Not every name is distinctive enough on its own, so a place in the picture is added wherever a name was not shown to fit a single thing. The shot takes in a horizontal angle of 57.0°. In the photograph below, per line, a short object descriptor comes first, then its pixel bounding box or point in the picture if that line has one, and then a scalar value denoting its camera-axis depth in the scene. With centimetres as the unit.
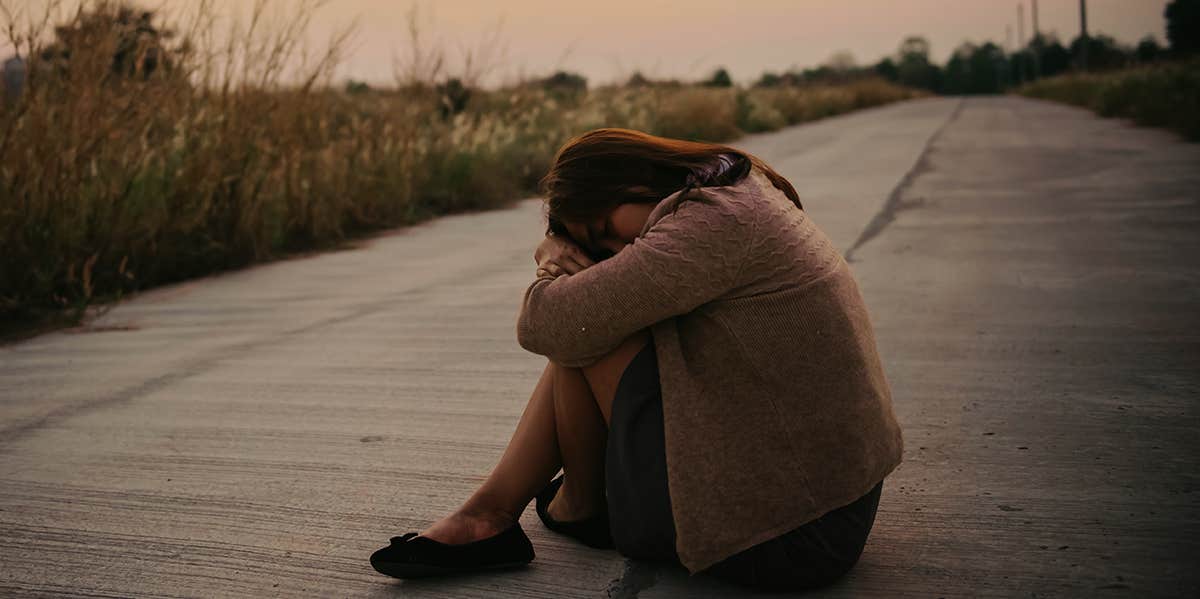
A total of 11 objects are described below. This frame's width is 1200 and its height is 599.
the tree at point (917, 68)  11637
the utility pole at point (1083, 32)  4481
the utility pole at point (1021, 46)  8624
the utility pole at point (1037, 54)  7594
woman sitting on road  217
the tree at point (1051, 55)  9897
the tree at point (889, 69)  10916
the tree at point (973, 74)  12225
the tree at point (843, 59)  7831
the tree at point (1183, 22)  4573
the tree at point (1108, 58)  3700
